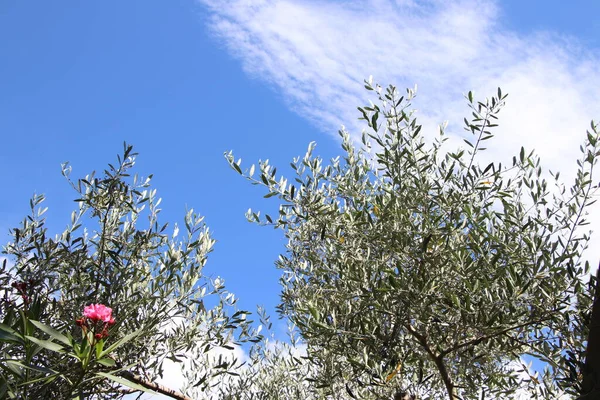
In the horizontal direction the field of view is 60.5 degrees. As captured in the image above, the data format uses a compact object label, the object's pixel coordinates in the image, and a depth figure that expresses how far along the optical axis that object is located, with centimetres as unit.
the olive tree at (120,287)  475
